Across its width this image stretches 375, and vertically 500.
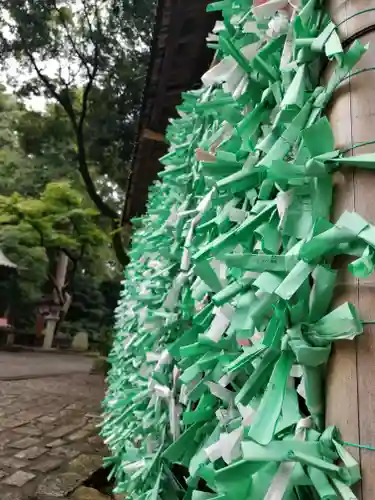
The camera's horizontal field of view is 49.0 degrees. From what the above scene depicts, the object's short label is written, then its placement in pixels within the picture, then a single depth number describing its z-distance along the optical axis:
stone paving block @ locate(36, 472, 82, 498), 2.77
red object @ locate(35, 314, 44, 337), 14.20
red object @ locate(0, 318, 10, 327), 12.02
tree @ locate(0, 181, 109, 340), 9.70
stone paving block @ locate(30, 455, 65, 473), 3.20
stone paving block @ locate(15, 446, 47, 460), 3.42
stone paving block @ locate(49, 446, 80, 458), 3.55
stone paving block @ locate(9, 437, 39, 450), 3.67
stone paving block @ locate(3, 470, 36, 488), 2.86
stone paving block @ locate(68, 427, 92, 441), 4.09
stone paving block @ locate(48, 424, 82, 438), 4.16
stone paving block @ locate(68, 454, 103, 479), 3.14
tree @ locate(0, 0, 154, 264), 8.62
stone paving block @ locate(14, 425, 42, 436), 4.13
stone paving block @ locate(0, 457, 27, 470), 3.18
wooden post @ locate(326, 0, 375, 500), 0.44
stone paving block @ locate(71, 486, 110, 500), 2.68
